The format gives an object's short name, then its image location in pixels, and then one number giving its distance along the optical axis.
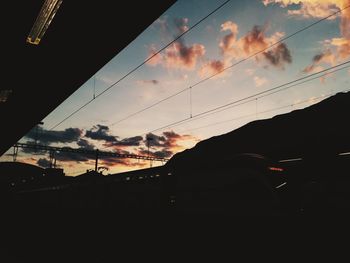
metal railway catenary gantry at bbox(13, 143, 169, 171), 37.14
